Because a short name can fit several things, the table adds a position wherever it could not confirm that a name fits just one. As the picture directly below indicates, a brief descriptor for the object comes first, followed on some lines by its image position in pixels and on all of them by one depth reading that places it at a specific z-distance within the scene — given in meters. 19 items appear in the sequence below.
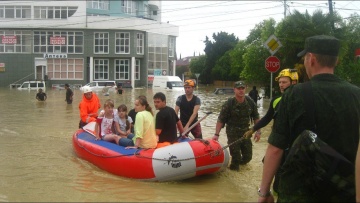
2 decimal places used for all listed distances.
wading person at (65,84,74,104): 27.38
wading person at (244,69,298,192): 6.03
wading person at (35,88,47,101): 30.09
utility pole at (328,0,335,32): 20.83
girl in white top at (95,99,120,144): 9.80
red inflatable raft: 7.34
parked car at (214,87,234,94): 42.76
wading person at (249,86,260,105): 20.02
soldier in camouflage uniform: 8.20
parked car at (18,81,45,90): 49.02
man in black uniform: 3.23
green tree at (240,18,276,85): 31.31
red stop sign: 14.17
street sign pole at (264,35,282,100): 14.03
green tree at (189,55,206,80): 92.06
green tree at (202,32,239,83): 78.31
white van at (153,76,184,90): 47.69
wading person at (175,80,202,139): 9.07
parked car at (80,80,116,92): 48.59
